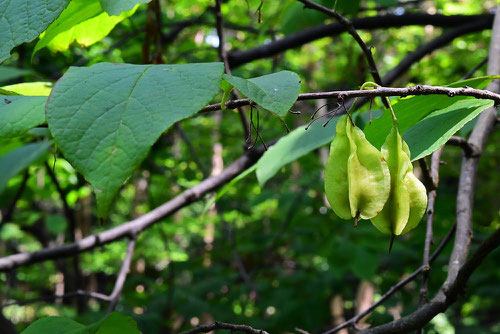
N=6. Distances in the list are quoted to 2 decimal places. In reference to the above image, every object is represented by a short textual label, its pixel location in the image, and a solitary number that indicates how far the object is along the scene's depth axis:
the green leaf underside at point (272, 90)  0.30
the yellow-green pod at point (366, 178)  0.33
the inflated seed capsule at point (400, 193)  0.34
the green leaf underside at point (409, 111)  0.35
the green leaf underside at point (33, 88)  0.41
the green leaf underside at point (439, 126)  0.34
